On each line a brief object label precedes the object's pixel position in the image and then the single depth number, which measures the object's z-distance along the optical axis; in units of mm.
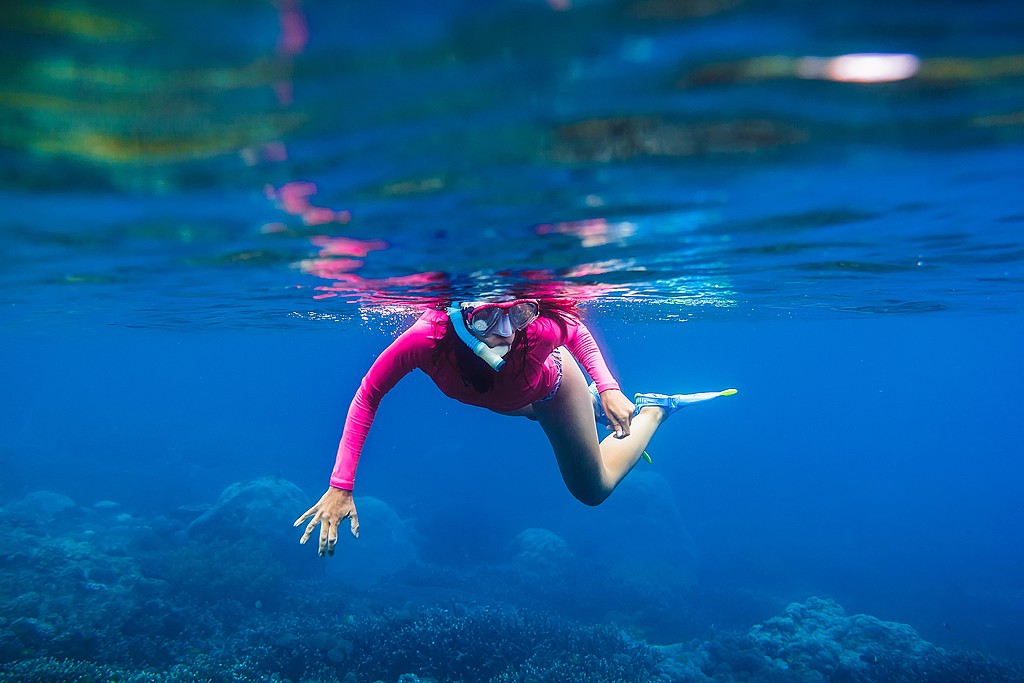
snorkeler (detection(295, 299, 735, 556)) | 5859
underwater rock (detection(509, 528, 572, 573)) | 23798
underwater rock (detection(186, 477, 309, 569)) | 21625
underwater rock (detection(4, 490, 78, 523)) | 24530
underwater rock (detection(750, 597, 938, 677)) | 15805
